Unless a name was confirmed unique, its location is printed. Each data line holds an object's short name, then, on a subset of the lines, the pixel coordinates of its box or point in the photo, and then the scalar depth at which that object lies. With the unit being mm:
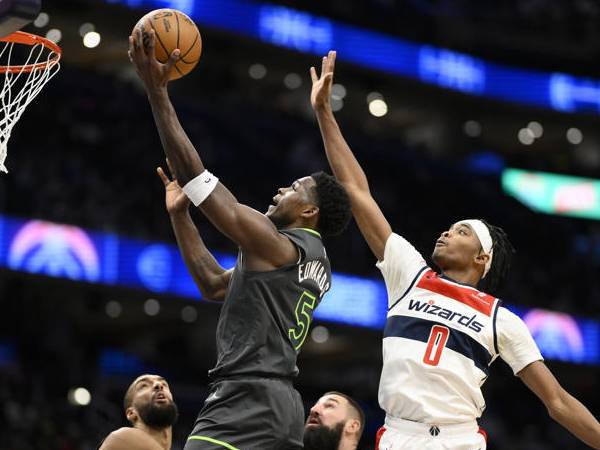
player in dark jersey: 9297
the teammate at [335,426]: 11891
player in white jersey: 10070
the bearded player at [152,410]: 12828
